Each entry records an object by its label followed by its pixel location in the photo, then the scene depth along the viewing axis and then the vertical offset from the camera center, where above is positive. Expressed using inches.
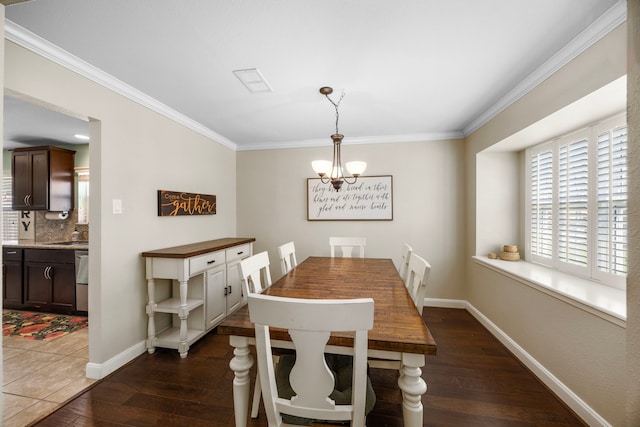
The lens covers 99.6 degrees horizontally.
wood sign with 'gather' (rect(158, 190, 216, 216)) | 105.1 +3.1
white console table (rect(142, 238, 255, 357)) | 95.4 -32.3
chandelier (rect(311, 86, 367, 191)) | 91.0 +15.1
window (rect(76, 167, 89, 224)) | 153.1 +9.3
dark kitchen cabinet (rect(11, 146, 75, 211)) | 140.6 +16.6
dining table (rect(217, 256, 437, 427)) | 44.4 -21.6
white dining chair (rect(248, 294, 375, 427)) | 36.7 -20.7
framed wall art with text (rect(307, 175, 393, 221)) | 147.6 +6.2
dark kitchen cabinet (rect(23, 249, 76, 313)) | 129.9 -34.3
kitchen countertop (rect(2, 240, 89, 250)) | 127.6 -17.5
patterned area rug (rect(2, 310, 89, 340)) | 111.1 -51.3
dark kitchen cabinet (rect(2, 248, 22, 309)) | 134.9 -33.9
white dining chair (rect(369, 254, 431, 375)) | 60.0 -18.8
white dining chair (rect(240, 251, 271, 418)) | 66.7 -17.1
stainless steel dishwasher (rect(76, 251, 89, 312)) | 124.4 -32.5
